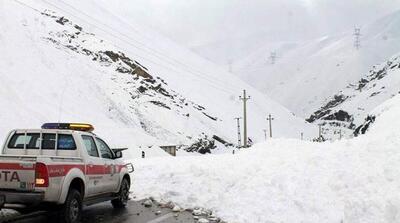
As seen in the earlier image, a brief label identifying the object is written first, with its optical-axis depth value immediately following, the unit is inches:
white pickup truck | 356.2
